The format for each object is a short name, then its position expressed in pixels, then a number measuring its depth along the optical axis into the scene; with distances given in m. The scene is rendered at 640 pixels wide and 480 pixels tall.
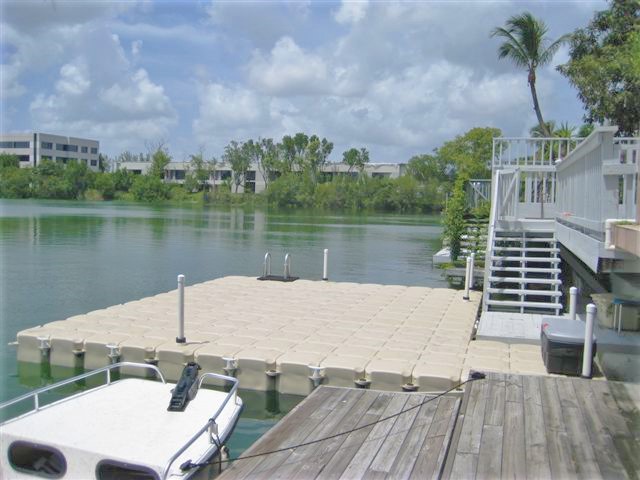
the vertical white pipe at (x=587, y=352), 7.04
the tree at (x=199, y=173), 99.94
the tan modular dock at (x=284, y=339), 7.71
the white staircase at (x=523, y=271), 10.99
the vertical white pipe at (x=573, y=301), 8.53
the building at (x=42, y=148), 92.06
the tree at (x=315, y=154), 96.50
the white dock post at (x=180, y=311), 8.52
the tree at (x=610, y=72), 18.75
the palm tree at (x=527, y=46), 25.00
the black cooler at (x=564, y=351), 7.21
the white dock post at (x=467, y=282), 12.07
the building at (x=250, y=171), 97.35
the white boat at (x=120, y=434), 4.81
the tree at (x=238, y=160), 99.12
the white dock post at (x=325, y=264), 14.80
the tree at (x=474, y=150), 50.34
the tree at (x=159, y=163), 102.38
